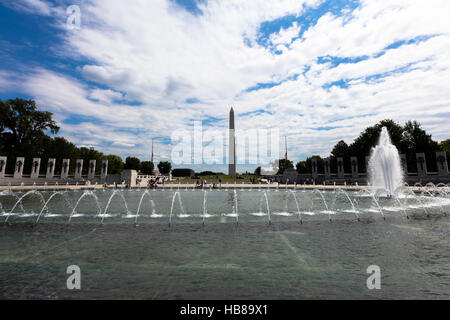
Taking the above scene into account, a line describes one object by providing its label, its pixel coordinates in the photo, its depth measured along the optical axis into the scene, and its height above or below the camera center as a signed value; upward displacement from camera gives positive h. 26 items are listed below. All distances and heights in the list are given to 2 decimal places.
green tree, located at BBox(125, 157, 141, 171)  104.12 +9.43
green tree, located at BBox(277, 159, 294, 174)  111.01 +10.16
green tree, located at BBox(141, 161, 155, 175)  107.06 +7.49
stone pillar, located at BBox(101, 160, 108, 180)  50.90 +3.36
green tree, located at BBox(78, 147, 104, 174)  80.69 +9.86
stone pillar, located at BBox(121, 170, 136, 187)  48.47 +1.50
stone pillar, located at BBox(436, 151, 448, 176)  37.19 +3.78
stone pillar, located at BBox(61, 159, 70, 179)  49.67 +3.40
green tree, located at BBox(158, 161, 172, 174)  120.62 +9.50
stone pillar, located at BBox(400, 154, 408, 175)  40.50 +4.25
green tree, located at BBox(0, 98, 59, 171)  53.12 +13.49
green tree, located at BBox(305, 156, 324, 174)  84.31 +8.34
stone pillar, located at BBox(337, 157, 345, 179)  49.38 +3.84
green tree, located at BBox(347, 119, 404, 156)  58.81 +12.73
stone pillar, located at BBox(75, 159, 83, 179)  50.95 +3.27
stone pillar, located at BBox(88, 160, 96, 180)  51.36 +3.10
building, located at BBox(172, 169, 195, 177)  140.12 +6.97
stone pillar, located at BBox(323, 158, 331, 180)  51.91 +3.95
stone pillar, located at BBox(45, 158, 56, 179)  47.59 +2.87
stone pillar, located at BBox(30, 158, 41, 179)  46.65 +2.95
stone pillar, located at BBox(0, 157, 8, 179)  42.72 +3.34
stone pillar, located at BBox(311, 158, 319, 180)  54.57 +3.94
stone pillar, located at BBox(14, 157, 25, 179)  45.00 +3.17
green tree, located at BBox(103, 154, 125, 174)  96.55 +8.83
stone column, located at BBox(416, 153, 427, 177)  39.22 +3.66
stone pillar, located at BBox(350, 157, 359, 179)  47.10 +3.66
